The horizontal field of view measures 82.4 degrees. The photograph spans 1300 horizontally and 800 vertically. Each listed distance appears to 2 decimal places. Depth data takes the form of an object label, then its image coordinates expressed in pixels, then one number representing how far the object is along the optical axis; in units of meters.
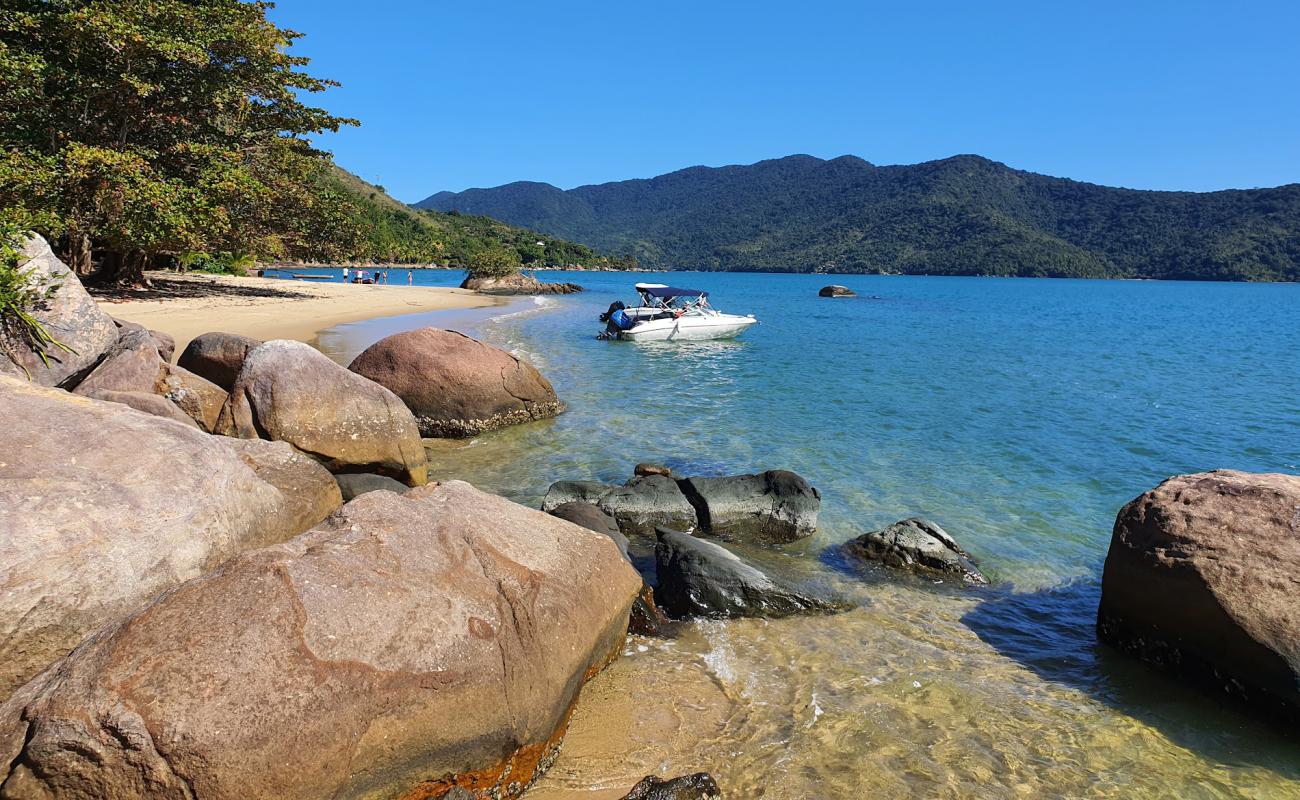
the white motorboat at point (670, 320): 29.77
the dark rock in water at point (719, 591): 6.53
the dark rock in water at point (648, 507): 8.59
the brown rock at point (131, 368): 7.62
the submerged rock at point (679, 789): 4.06
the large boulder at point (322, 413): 8.22
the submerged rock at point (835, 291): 76.26
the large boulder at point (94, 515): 3.73
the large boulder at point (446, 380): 12.14
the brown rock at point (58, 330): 7.17
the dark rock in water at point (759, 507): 8.71
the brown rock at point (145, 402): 6.75
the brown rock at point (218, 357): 10.07
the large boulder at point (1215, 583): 5.10
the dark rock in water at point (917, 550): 7.77
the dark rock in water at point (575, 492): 8.61
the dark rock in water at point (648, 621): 6.12
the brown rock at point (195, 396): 8.14
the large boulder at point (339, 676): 3.07
